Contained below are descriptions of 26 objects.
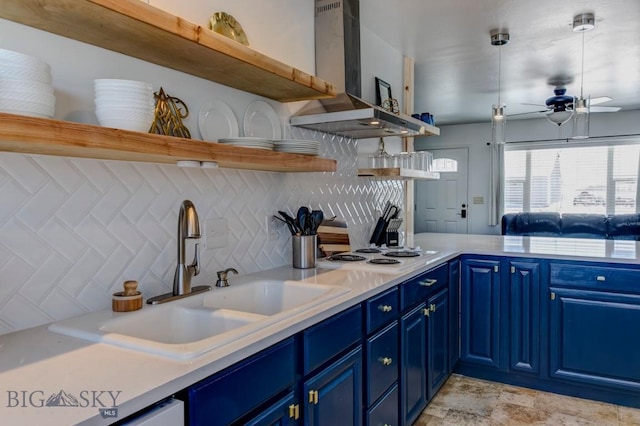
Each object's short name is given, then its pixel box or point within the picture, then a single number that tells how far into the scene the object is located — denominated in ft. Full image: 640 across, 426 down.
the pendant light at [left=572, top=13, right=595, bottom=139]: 11.03
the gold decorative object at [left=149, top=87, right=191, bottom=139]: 5.27
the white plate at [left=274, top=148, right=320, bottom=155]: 6.19
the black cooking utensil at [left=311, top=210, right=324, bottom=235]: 7.63
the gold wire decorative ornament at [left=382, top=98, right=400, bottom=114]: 10.16
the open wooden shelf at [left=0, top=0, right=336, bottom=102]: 3.81
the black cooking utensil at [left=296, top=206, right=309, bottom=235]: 7.53
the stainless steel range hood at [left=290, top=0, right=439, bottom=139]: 7.61
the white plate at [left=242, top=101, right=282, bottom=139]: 6.89
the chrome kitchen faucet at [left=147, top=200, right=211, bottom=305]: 5.33
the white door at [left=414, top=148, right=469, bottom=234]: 25.13
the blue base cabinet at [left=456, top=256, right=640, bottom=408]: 8.59
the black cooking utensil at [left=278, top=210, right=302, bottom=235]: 7.45
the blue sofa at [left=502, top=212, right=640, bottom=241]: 18.99
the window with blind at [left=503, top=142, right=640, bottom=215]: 21.27
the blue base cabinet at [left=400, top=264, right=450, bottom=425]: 7.20
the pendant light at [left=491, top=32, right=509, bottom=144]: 11.05
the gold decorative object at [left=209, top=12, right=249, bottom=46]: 6.10
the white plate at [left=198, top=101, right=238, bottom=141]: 6.05
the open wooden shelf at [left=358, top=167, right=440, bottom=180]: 9.68
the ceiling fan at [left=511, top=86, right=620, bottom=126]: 13.37
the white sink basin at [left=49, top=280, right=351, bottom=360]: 3.69
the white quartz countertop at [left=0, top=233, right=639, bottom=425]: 2.64
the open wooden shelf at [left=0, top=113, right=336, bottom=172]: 3.26
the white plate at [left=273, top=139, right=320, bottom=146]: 6.16
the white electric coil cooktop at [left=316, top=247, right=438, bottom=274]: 7.46
